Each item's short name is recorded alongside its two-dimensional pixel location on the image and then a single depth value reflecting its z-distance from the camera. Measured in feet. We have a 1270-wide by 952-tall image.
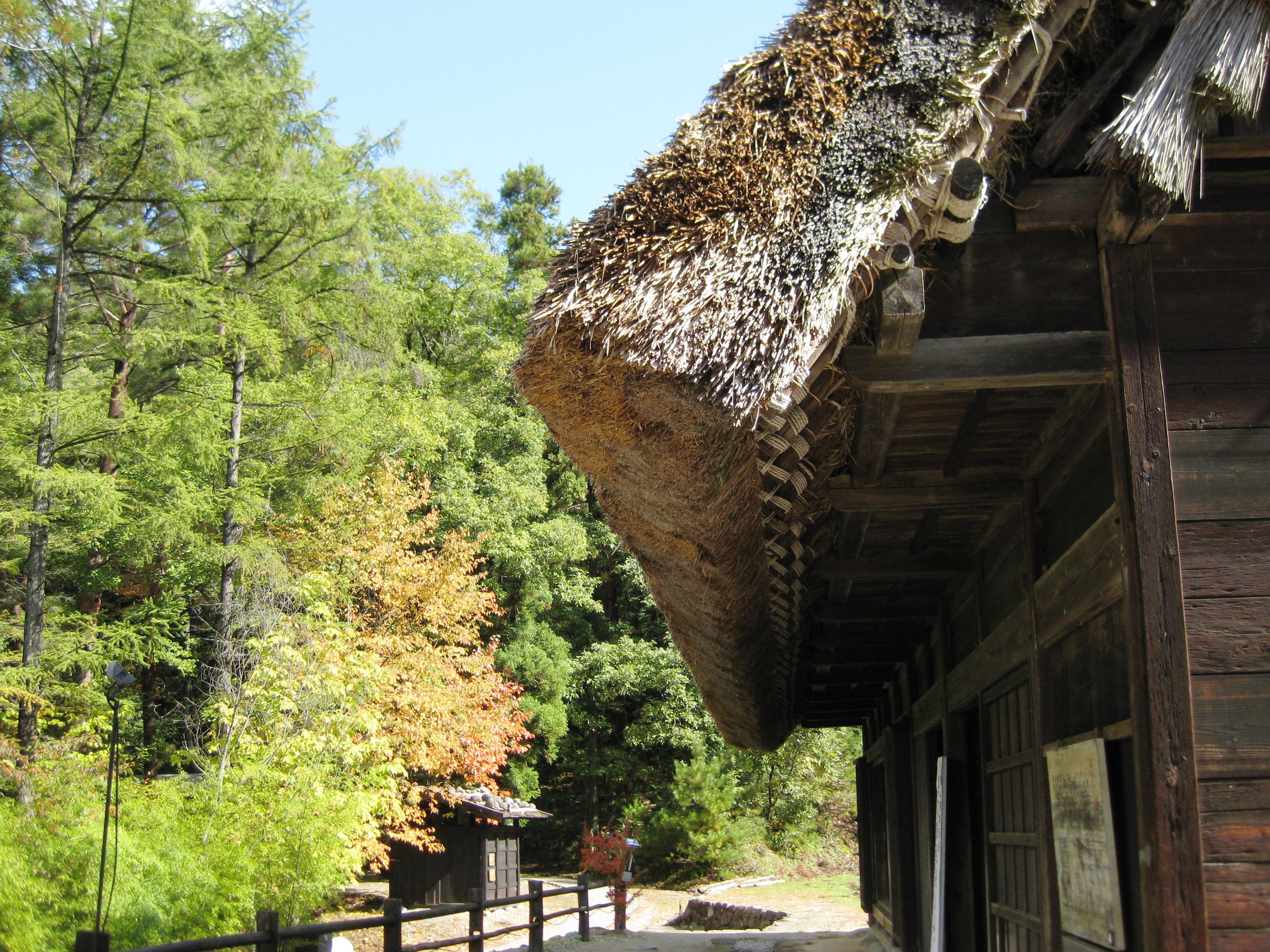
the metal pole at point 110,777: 15.72
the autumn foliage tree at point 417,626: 46.42
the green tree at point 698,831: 64.59
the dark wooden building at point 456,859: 52.85
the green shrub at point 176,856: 20.24
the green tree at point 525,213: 98.07
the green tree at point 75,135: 35.96
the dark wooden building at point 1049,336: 8.03
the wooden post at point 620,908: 43.65
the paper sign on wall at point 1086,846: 8.87
